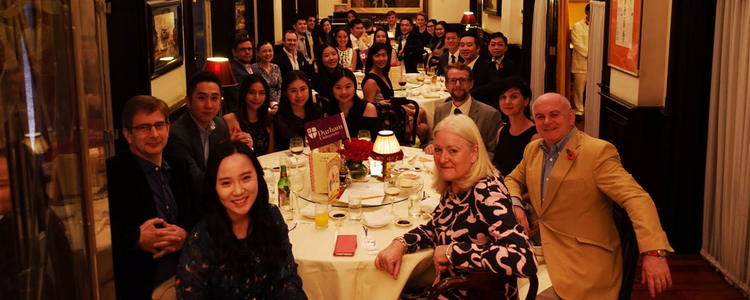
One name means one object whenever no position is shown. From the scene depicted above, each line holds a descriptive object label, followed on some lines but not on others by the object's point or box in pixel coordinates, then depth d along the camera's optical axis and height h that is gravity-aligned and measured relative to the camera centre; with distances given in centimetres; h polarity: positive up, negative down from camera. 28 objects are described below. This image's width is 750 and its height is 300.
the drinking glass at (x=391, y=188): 376 -82
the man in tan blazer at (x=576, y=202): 305 -73
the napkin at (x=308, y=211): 352 -86
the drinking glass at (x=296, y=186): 367 -81
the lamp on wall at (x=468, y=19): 1457 +35
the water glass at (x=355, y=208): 340 -82
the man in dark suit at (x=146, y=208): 302 -75
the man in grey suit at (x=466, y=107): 529 -53
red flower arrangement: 388 -61
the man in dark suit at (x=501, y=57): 792 -24
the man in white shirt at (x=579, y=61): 1035 -37
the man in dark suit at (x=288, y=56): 952 -26
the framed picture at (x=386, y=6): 1823 +77
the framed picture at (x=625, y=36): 534 +0
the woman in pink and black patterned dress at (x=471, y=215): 257 -68
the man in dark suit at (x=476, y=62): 748 -28
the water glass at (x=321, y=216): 336 -84
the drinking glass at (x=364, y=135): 458 -63
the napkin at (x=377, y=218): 337 -86
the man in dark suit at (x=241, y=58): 783 -23
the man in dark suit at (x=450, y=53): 902 -22
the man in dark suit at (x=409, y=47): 1120 -18
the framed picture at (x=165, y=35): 565 +2
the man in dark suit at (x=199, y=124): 414 -51
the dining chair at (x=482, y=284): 251 -88
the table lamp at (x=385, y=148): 392 -61
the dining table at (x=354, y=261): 301 -94
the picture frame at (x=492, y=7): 1314 +57
